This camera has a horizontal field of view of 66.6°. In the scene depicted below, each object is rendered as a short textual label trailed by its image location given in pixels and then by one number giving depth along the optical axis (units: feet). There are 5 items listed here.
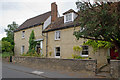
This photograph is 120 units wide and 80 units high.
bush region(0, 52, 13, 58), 54.94
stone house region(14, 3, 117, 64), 38.56
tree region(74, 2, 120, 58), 18.72
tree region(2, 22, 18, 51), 109.98
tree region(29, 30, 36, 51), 52.93
